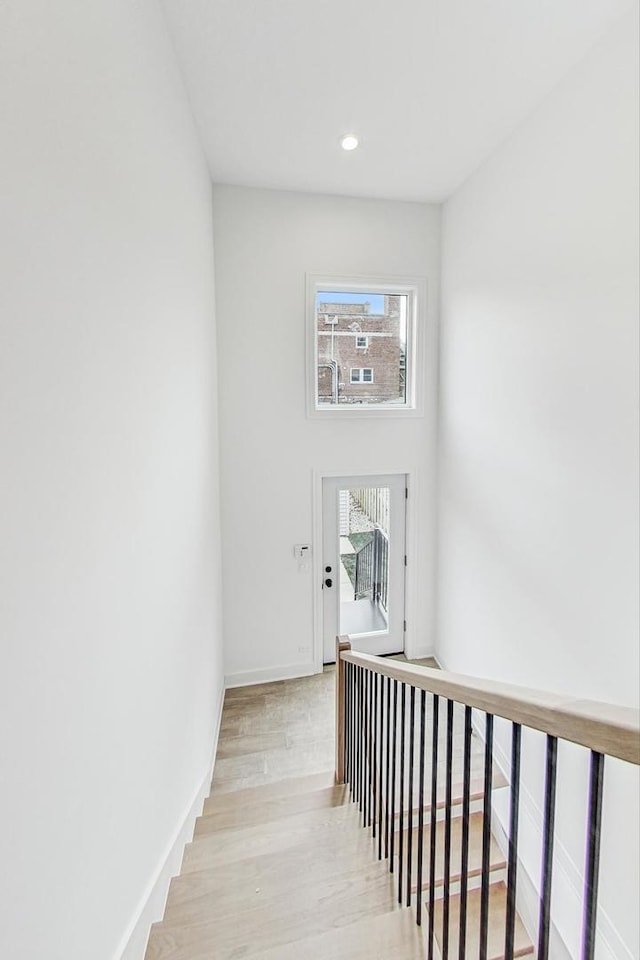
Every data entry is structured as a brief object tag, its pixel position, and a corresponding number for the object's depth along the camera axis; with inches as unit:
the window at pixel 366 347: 152.4
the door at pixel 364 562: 163.9
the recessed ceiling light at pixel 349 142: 109.7
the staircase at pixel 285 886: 54.4
